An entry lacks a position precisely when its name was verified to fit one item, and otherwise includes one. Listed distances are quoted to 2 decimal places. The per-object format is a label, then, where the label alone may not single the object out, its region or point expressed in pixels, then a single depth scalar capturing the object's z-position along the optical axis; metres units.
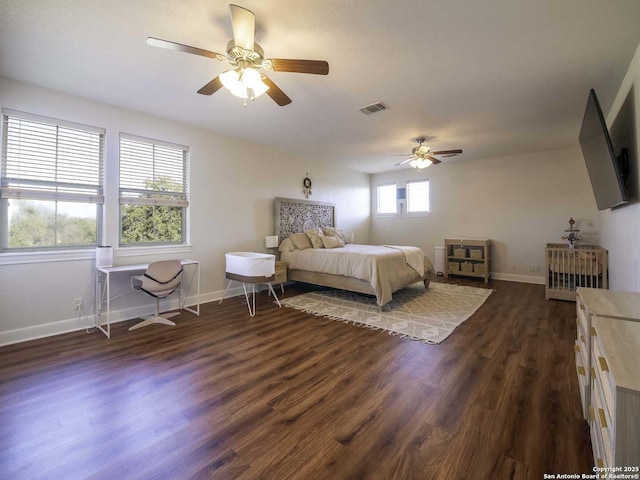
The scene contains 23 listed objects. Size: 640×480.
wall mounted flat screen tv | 2.32
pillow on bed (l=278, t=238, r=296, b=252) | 5.17
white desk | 3.10
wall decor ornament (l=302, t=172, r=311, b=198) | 5.94
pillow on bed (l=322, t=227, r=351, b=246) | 5.76
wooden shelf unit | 5.77
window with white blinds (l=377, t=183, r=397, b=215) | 7.57
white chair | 3.18
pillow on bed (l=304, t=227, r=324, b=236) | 5.45
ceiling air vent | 3.40
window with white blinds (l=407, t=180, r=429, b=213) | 6.97
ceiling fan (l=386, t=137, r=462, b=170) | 4.48
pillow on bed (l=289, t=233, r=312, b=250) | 5.20
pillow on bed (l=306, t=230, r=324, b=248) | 5.29
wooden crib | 4.04
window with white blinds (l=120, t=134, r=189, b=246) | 3.63
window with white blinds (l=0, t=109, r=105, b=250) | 2.88
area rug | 3.22
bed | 3.90
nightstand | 4.85
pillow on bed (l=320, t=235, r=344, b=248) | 5.25
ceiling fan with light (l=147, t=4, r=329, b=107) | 1.88
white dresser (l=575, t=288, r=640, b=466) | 0.86
